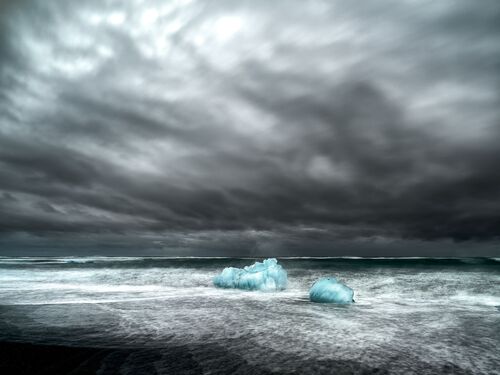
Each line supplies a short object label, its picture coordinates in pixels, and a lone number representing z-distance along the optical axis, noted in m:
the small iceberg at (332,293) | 12.54
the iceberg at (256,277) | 17.67
